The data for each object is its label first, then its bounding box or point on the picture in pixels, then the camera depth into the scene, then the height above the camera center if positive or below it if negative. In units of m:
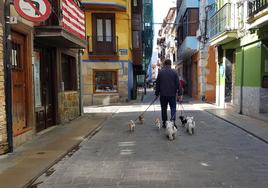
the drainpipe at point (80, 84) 15.68 -0.11
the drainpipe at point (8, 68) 7.56 +0.27
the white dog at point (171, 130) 9.08 -1.16
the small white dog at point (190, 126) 9.97 -1.17
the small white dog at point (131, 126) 10.64 -1.23
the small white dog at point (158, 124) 10.92 -1.20
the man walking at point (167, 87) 10.58 -0.17
